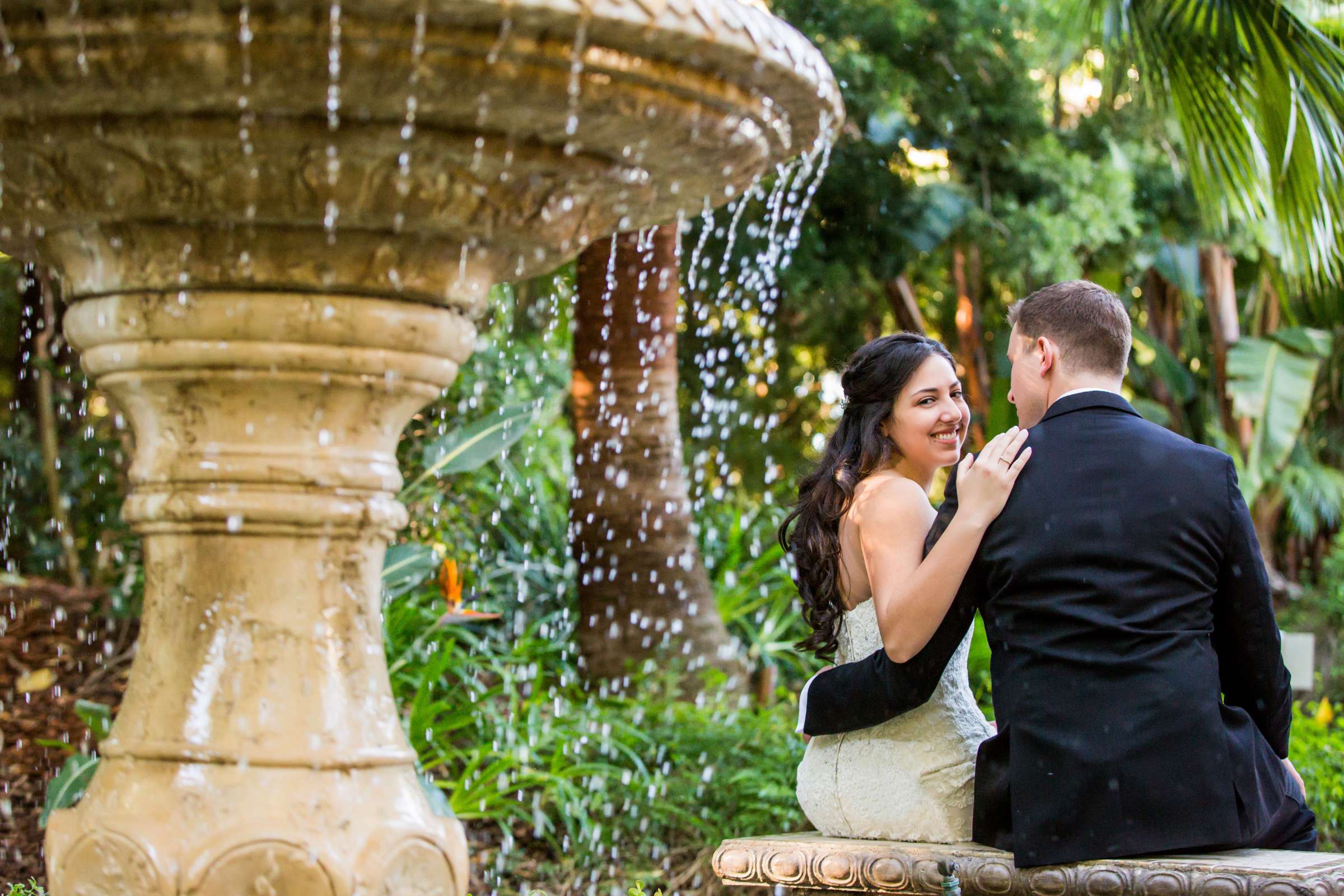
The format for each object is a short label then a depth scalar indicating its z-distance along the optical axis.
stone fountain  2.04
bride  2.59
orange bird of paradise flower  4.98
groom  2.40
